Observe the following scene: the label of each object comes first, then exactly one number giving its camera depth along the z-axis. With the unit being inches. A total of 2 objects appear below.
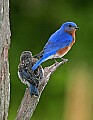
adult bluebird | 462.5
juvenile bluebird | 417.1
